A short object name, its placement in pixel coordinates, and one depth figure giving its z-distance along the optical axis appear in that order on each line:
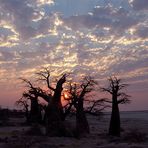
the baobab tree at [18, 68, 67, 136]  34.50
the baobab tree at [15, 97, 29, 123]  54.70
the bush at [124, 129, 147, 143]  29.17
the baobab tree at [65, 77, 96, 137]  38.38
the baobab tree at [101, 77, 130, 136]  36.09
